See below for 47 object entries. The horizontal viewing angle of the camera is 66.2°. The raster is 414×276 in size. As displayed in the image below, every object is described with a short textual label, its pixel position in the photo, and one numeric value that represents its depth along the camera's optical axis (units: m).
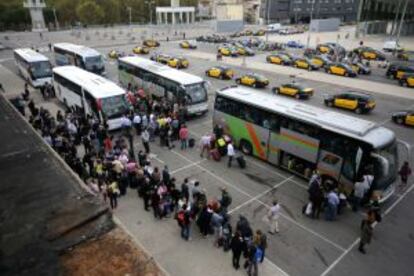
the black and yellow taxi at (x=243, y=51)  50.00
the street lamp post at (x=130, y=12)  109.97
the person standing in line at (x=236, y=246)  9.15
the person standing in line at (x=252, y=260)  8.89
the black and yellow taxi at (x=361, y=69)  37.44
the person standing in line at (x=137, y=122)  18.98
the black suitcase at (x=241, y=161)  15.86
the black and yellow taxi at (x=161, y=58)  41.48
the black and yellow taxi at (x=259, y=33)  82.50
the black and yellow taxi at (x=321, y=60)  39.24
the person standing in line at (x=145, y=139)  16.78
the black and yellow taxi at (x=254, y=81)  30.86
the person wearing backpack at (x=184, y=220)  10.38
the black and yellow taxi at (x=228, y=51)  49.56
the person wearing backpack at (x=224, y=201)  11.26
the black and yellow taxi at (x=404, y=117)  21.37
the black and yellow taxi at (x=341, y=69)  36.08
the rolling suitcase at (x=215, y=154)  16.56
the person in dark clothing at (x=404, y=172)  13.90
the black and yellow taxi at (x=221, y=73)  34.22
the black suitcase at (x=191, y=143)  18.22
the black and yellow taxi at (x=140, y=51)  51.72
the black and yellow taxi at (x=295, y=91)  27.59
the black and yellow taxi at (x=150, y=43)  59.03
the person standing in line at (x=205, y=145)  16.70
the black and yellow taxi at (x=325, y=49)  50.31
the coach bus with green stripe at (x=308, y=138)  12.08
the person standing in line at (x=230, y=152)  15.59
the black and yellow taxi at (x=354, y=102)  23.83
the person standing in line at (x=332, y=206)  11.55
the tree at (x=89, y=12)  94.94
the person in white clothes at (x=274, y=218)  10.91
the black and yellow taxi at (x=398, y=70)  33.18
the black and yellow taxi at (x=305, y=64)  39.50
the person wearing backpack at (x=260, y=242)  9.12
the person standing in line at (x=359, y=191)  11.90
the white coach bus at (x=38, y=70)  29.59
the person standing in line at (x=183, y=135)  17.58
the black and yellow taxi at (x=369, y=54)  46.12
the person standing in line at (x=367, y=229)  10.03
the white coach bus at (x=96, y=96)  19.19
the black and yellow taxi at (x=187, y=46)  58.48
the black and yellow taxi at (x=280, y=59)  42.56
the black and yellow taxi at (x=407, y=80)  31.93
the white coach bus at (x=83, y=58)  32.72
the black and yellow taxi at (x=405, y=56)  46.58
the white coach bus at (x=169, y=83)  21.73
